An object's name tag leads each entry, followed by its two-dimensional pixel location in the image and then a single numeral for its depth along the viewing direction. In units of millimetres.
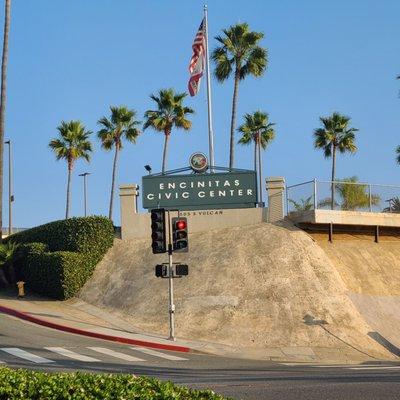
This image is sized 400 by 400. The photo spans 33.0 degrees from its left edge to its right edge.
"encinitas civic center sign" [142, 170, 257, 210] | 29672
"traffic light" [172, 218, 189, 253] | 21719
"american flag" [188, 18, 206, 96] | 33441
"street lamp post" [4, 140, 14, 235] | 55284
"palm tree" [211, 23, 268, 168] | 40344
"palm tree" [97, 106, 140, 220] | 52250
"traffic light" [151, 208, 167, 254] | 21750
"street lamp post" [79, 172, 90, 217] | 69706
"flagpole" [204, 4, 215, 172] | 32938
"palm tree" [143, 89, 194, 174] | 47531
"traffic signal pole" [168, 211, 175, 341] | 21922
